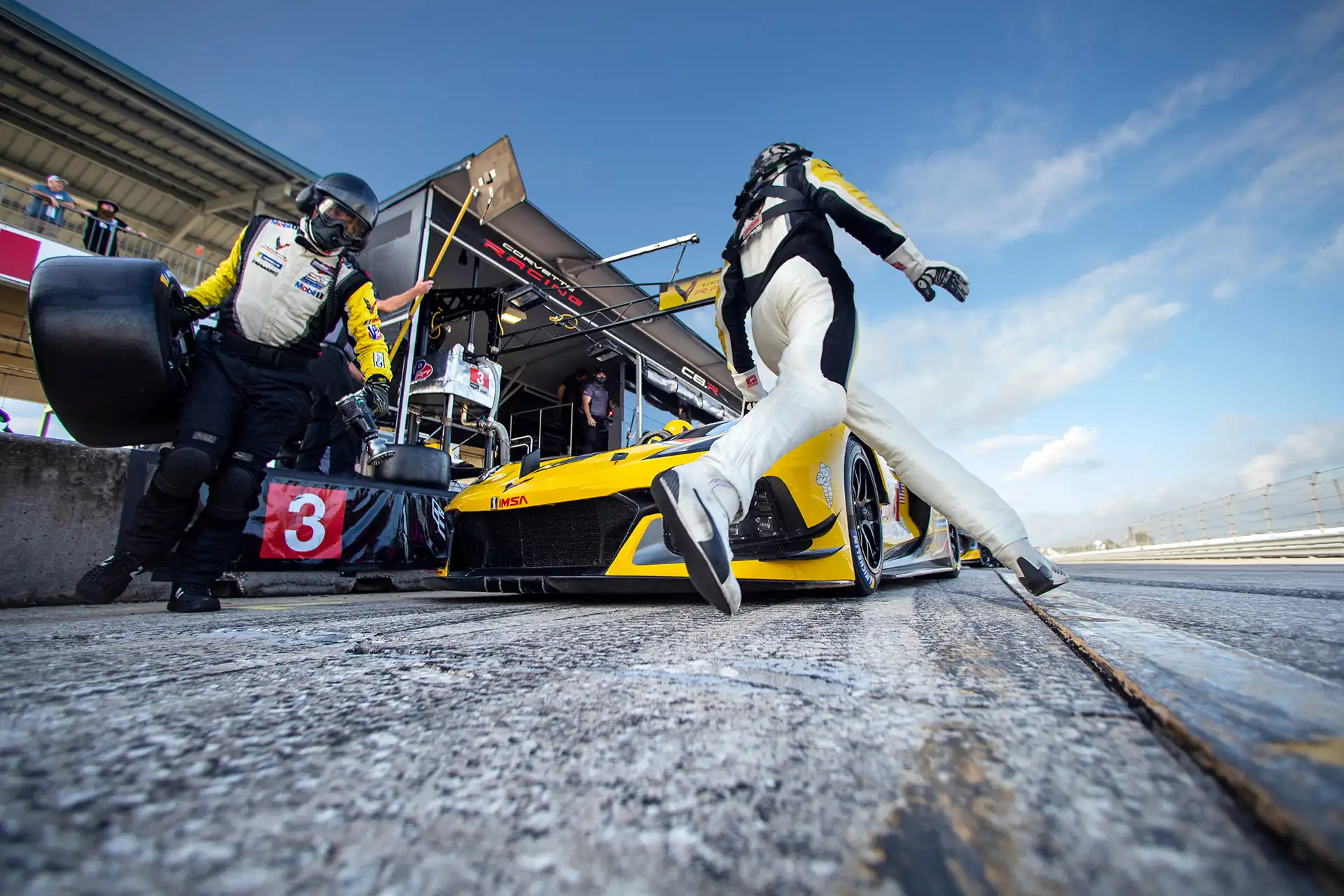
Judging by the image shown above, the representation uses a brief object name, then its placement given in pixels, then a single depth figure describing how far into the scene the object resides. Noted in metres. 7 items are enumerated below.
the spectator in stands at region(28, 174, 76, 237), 6.37
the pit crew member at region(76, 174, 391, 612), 1.90
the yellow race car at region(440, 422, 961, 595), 1.73
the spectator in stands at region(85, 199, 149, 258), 6.10
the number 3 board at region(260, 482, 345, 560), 2.63
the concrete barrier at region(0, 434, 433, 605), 2.07
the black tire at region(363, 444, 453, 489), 3.32
